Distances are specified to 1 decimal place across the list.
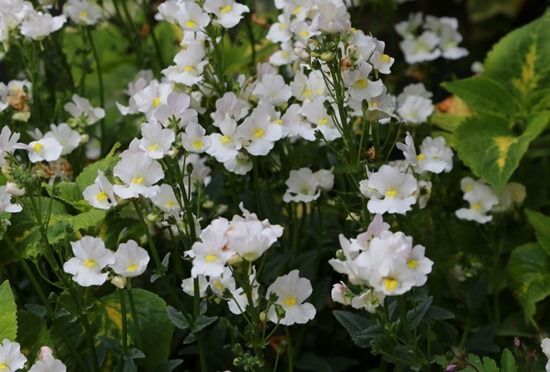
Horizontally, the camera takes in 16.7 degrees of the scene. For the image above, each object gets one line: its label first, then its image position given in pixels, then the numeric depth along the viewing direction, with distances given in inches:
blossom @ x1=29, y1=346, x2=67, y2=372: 25.7
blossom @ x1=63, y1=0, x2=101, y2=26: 32.3
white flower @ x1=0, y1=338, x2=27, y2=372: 25.8
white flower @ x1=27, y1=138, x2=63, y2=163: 27.8
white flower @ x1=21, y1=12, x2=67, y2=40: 29.9
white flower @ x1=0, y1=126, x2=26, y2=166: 26.6
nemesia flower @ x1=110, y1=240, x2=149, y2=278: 26.2
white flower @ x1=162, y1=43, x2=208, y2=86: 28.5
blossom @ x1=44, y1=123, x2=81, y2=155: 30.4
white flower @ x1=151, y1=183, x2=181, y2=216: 27.6
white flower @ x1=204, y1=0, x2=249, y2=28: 28.4
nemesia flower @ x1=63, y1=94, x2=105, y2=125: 31.3
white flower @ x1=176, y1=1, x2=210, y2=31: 28.3
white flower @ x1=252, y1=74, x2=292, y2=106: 29.0
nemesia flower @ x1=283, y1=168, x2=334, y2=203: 29.1
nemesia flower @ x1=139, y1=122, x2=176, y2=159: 26.5
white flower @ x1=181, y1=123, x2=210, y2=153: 26.7
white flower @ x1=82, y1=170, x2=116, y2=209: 27.1
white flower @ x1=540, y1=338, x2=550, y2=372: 26.4
